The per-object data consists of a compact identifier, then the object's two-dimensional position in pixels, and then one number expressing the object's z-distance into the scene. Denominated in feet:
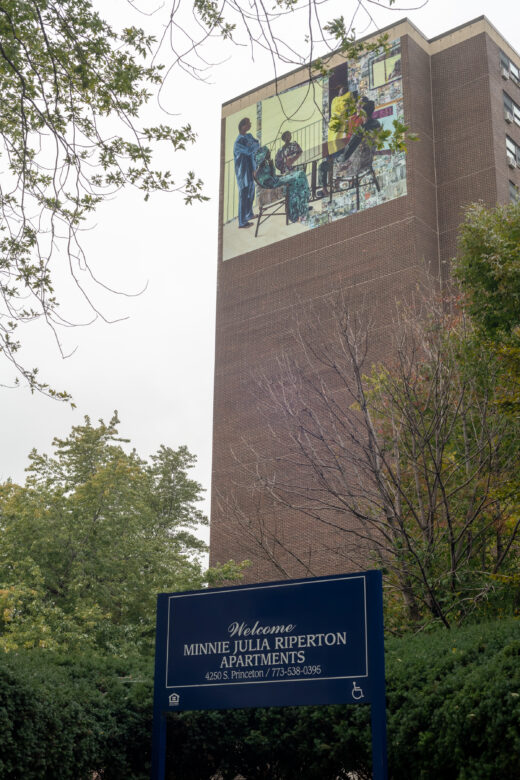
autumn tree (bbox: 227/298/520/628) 43.55
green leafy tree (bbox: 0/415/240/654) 72.08
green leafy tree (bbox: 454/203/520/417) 42.02
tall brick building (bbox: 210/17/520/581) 112.47
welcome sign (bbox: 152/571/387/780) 29.37
